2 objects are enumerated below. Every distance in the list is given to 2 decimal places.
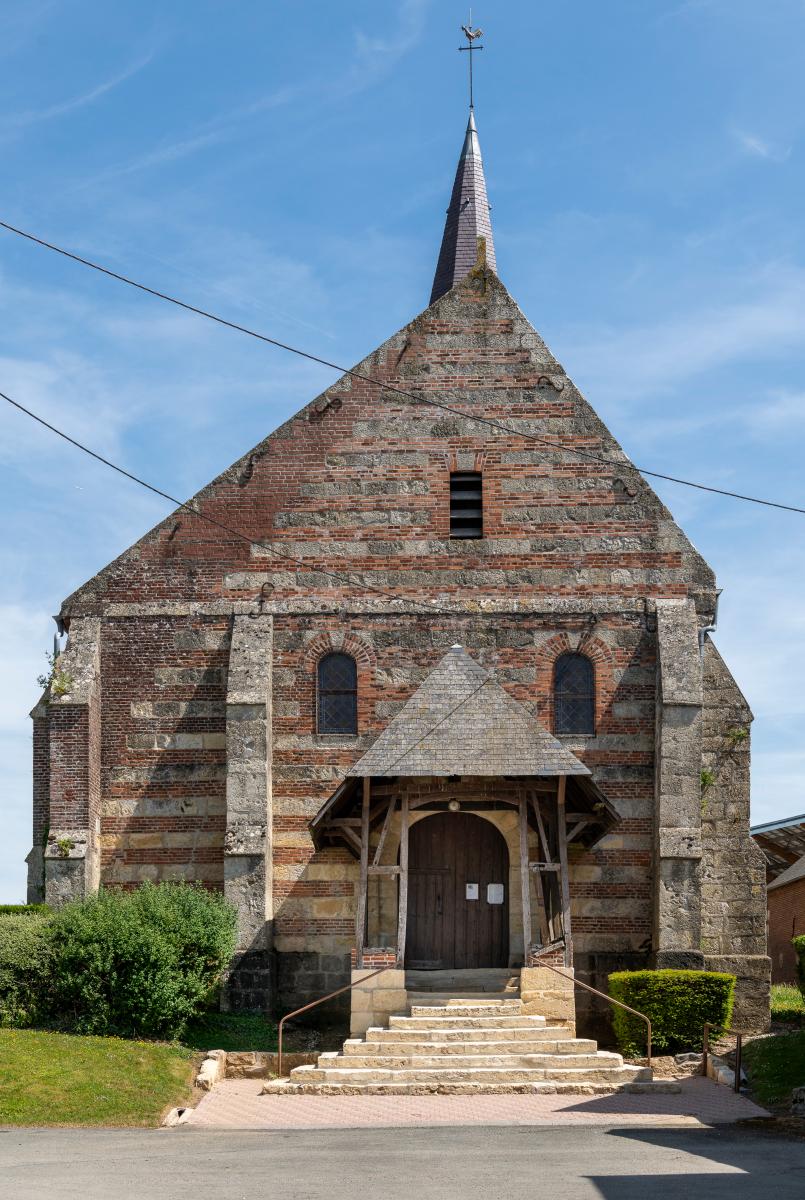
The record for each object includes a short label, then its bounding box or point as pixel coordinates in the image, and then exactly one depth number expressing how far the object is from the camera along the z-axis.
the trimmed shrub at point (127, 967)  19.45
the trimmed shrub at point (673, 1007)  19.91
